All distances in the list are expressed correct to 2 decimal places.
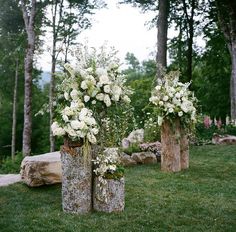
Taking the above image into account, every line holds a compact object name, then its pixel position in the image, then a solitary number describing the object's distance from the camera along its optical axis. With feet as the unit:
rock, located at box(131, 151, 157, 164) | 30.09
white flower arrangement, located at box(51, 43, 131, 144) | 16.87
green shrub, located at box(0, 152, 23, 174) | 31.04
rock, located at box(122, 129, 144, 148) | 33.40
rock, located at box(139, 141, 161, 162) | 31.59
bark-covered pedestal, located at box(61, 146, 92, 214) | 16.89
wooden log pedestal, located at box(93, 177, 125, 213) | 17.16
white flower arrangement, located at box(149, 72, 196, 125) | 26.12
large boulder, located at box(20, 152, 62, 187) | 20.67
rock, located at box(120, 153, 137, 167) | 29.07
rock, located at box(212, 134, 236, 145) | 41.11
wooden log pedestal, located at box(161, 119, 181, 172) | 26.40
